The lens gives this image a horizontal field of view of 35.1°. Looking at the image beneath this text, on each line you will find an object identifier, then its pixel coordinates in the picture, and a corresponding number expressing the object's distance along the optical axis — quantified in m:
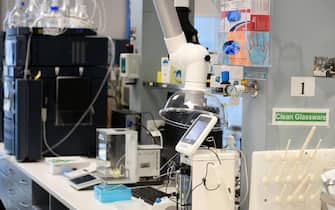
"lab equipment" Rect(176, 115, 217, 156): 2.39
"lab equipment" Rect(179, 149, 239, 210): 2.44
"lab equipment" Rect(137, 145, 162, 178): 3.55
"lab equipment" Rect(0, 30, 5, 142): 4.99
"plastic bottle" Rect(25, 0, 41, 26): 4.63
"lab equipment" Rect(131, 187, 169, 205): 3.09
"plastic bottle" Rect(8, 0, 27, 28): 4.73
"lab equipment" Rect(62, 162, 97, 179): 3.60
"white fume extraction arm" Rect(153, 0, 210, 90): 2.35
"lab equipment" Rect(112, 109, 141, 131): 4.29
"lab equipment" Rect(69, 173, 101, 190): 3.39
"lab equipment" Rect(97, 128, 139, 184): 3.52
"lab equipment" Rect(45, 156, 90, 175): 3.82
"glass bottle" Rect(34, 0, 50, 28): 4.36
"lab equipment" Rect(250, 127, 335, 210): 2.45
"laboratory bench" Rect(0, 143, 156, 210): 3.04
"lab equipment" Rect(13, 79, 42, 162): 4.11
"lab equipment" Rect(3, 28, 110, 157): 4.21
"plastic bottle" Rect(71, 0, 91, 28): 4.36
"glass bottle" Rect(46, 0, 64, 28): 4.31
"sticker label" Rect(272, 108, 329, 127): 2.69
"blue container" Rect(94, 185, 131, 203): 3.10
